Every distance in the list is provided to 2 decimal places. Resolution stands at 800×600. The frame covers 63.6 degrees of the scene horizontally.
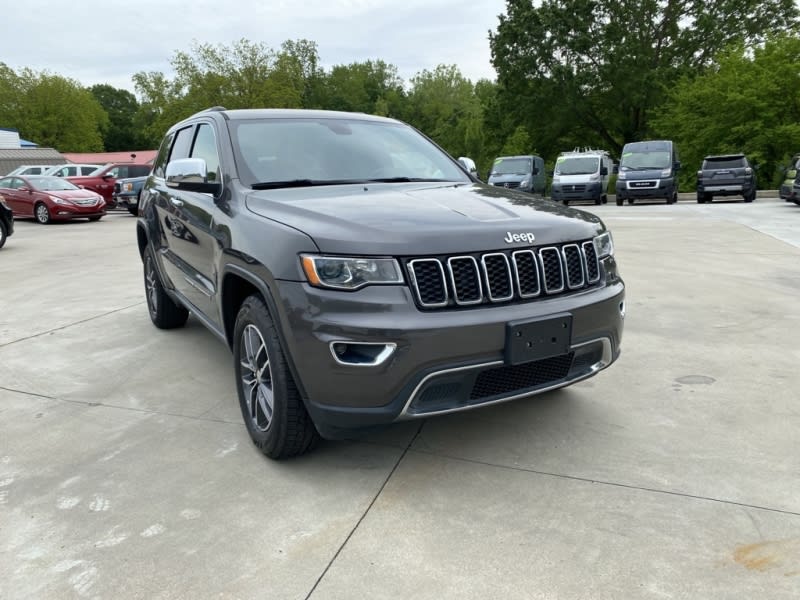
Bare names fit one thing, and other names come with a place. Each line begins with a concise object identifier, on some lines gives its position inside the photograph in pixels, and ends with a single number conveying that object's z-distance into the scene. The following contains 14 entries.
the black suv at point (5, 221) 12.29
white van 21.28
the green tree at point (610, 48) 34.69
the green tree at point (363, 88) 81.40
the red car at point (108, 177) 21.83
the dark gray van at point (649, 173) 20.16
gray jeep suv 2.57
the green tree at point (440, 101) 73.93
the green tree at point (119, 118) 90.25
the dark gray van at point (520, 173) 22.33
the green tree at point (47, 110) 65.00
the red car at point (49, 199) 17.88
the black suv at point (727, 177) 19.39
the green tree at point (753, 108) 23.42
